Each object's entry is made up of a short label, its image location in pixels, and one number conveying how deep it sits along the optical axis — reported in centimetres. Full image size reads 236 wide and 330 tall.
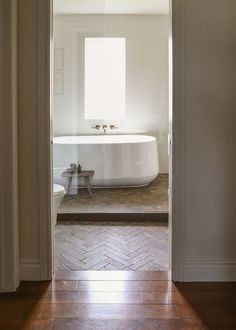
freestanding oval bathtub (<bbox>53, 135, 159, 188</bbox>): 446
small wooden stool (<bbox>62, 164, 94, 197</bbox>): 409
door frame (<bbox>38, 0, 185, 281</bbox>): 238
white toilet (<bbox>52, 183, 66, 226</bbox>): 316
